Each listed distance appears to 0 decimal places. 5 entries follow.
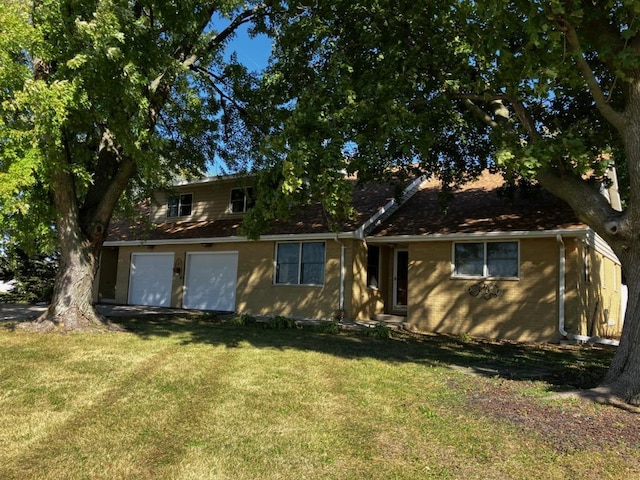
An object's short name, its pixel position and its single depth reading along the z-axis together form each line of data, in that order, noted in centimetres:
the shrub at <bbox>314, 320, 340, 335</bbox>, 1253
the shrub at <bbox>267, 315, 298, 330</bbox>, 1329
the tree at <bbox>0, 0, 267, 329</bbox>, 804
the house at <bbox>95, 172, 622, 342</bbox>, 1222
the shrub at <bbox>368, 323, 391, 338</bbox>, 1212
